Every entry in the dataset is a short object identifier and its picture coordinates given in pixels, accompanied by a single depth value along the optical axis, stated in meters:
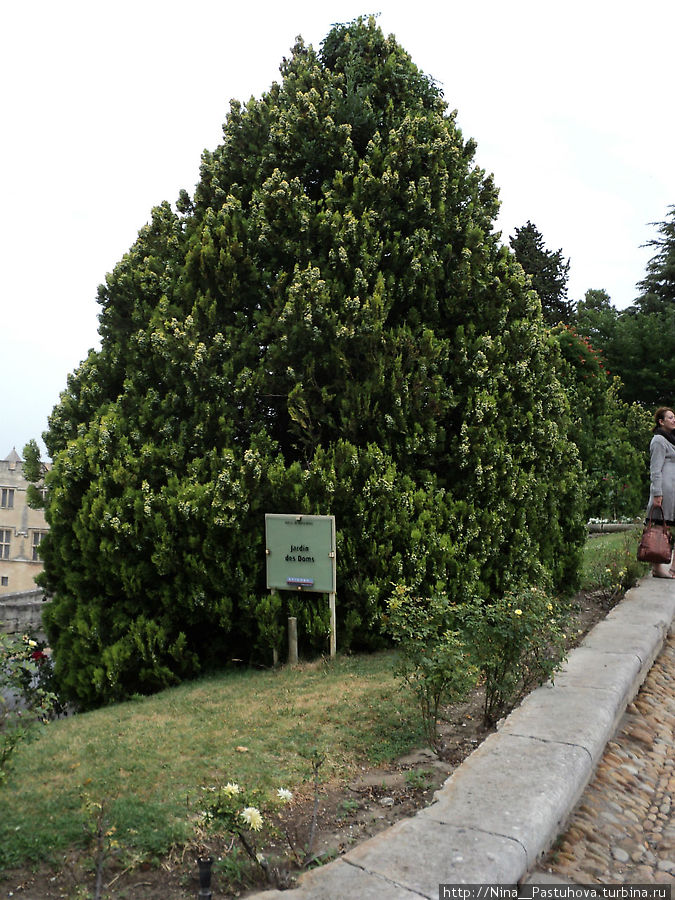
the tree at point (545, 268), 28.64
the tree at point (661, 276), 35.98
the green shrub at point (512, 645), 4.46
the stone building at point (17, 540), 45.38
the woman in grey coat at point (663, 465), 8.01
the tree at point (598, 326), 31.30
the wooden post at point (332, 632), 6.50
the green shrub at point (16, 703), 3.25
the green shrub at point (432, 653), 4.14
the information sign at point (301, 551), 6.34
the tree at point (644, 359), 29.56
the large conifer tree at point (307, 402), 6.54
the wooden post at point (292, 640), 6.47
